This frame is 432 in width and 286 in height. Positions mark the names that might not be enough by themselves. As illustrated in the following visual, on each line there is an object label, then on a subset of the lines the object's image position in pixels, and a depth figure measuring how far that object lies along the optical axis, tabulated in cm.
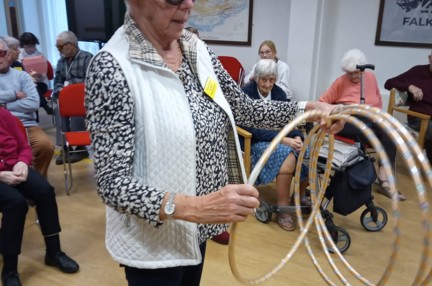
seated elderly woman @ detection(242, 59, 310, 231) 315
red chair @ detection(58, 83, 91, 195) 371
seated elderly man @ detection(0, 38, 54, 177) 338
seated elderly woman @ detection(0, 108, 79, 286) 240
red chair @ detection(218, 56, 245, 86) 536
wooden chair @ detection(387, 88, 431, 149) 385
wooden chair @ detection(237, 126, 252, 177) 305
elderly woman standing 94
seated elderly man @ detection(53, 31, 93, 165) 450
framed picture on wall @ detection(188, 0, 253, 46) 553
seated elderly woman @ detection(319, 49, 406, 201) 368
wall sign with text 482
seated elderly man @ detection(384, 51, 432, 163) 412
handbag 275
